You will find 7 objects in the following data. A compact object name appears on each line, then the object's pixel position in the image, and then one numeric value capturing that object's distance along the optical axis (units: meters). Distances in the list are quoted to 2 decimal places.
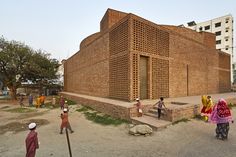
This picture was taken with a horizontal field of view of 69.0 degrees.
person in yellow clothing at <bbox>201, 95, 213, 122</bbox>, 8.66
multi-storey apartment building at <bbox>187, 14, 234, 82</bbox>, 48.50
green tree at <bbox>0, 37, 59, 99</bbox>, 24.09
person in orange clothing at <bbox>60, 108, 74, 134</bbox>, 7.24
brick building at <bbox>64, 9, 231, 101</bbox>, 11.18
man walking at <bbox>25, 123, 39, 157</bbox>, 4.09
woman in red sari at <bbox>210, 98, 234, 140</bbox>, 6.04
